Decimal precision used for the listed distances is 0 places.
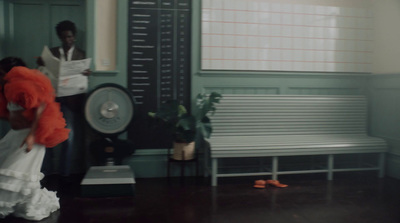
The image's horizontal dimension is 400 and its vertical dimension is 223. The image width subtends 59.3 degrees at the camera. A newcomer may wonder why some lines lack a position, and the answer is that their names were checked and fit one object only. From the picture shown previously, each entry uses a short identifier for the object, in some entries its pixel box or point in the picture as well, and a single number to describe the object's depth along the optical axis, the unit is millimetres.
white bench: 3459
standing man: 3412
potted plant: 3428
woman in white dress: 2385
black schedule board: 3639
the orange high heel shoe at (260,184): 3357
